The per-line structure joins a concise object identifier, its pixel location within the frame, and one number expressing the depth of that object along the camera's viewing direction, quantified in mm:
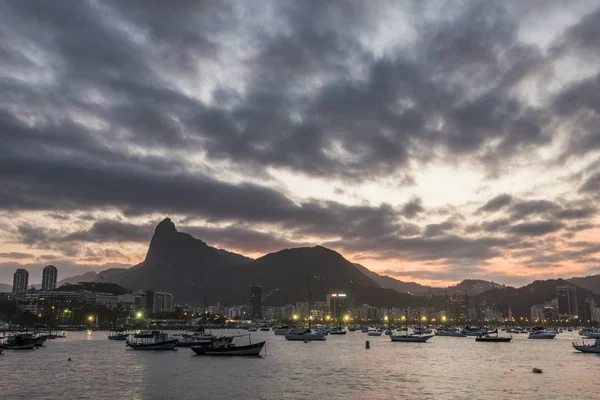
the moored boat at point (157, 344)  120375
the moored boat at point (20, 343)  122312
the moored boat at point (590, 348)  116794
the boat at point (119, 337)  173750
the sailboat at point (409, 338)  167625
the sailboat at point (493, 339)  168375
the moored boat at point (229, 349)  98938
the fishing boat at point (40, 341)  134788
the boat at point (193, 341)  122888
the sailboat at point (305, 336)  174438
